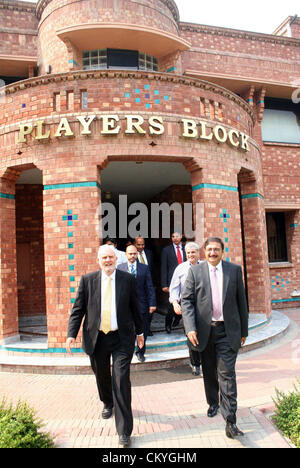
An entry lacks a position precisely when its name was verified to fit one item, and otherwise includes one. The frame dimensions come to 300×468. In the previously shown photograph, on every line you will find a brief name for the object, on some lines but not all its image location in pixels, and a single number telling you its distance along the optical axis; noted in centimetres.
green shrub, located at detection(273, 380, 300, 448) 309
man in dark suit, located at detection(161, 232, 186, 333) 680
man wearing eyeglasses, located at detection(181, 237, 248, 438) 336
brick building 623
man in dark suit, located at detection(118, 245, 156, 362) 562
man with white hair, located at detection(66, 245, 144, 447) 343
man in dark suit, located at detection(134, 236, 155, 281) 653
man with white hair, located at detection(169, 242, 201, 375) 496
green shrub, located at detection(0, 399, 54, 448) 275
